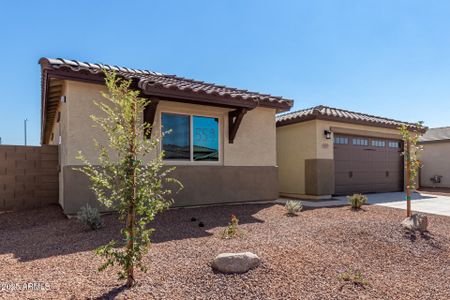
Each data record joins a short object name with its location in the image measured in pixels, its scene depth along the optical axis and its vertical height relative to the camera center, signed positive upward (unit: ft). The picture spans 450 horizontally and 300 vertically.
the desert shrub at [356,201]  29.12 -4.51
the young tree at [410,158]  23.90 -0.07
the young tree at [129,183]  10.69 -0.98
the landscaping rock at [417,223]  20.59 -4.81
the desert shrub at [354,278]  12.46 -5.35
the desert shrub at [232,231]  18.32 -4.84
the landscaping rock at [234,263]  12.44 -4.63
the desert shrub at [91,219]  19.64 -4.22
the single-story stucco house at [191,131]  23.22 +2.66
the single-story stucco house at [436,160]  63.67 -0.65
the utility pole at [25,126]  171.63 +19.05
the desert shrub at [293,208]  26.02 -4.60
